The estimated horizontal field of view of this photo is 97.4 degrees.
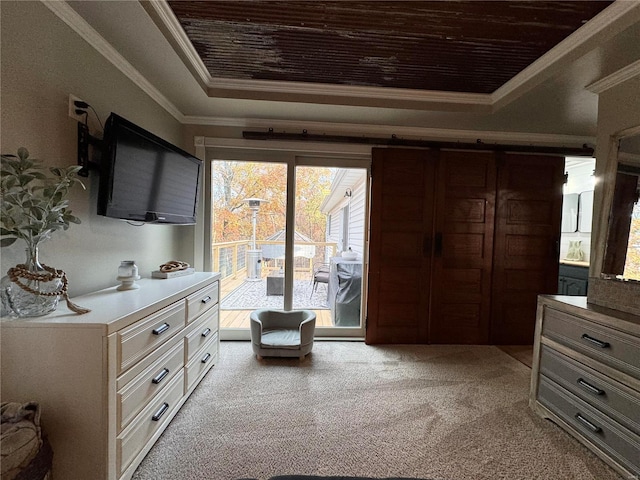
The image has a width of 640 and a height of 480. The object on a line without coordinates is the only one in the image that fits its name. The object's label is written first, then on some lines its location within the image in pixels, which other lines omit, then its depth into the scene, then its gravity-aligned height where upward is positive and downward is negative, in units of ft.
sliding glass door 10.43 -0.57
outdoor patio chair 11.52 -1.82
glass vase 3.86 -0.97
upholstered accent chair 8.61 -3.47
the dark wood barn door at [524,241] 10.43 -0.12
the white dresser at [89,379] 3.81 -2.23
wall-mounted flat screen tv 5.36 +1.08
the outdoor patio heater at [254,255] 10.44 -1.03
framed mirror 5.72 +0.24
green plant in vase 3.79 -0.10
